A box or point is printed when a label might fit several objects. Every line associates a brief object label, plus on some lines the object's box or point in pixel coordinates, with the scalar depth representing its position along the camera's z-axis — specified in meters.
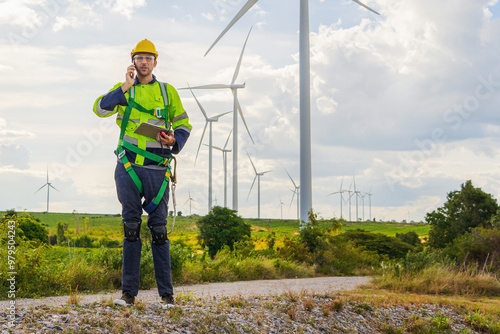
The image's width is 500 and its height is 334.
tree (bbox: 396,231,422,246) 40.62
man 6.77
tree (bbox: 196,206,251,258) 23.03
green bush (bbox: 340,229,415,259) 28.32
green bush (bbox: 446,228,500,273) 18.41
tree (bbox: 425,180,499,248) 33.47
